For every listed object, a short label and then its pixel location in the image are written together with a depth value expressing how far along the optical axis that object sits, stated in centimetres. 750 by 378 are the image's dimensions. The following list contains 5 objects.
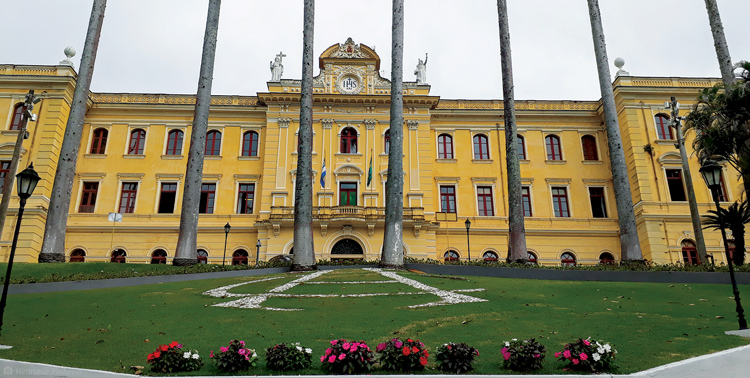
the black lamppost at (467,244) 2812
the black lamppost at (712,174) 1050
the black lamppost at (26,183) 1034
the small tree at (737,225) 1953
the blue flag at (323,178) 2761
